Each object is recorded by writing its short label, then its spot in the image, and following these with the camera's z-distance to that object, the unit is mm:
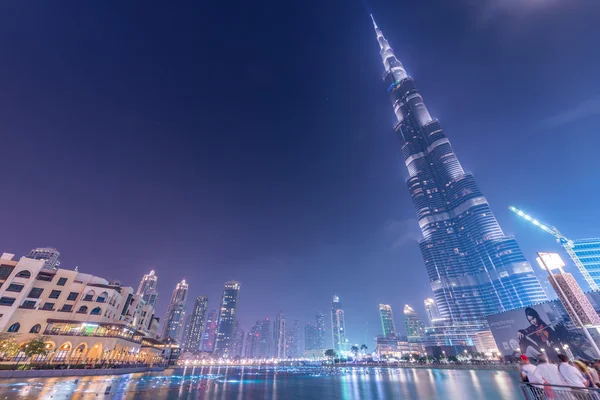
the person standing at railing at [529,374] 9127
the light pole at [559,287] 29081
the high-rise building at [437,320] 183238
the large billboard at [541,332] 80312
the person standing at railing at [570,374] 8219
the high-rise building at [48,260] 197350
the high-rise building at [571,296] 32094
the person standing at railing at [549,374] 8703
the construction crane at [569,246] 105012
